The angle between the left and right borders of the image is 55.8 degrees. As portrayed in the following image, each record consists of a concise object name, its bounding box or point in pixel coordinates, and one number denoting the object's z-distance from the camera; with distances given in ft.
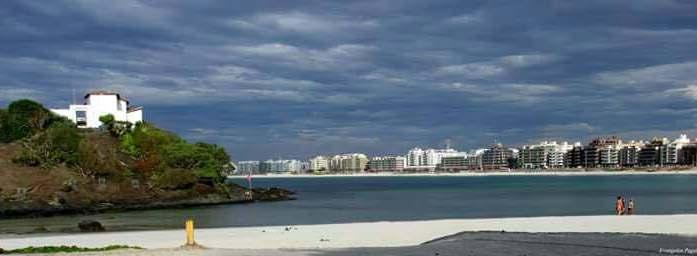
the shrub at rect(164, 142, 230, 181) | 327.26
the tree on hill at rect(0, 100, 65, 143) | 333.42
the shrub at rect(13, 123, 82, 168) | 291.79
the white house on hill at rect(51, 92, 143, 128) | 389.80
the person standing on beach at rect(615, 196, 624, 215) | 153.40
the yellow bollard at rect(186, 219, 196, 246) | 85.77
